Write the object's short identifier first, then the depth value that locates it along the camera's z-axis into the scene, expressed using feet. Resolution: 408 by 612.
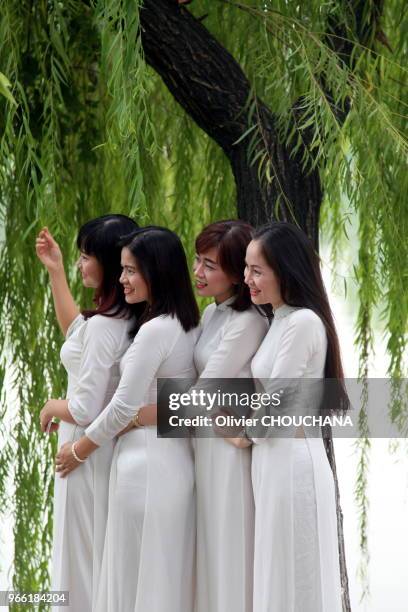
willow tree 15.99
